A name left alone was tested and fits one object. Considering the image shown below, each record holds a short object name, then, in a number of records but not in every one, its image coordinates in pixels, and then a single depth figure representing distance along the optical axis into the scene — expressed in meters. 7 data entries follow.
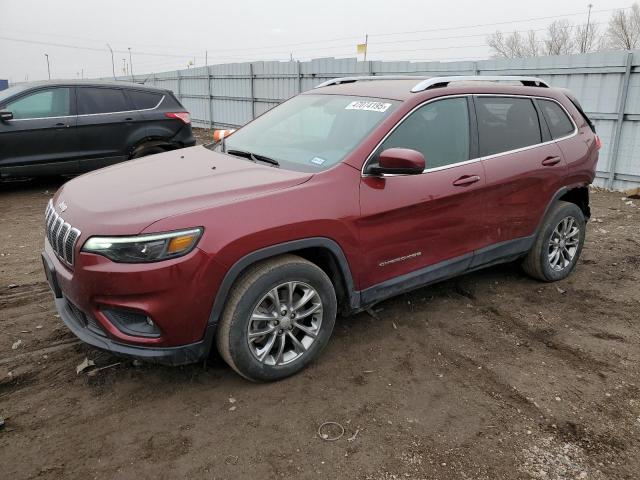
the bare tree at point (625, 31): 39.66
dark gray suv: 7.60
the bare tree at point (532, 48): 45.03
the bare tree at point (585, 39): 43.69
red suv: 2.68
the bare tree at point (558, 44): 44.88
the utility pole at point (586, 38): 43.94
